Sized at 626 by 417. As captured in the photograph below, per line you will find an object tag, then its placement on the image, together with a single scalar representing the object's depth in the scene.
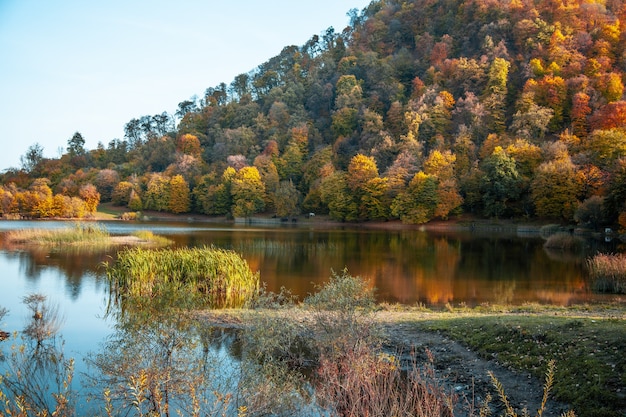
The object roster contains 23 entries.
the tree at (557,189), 58.71
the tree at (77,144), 131.50
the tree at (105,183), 101.31
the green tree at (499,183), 65.81
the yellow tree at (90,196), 84.31
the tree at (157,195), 95.19
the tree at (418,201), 70.44
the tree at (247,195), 89.31
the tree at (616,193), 44.75
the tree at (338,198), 79.31
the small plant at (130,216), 82.25
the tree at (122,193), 96.86
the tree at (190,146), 116.00
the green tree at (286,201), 86.44
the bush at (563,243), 41.69
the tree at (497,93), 84.62
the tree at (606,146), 59.41
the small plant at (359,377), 5.92
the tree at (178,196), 95.31
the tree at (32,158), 115.44
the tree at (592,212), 49.90
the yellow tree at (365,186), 76.62
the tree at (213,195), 92.06
